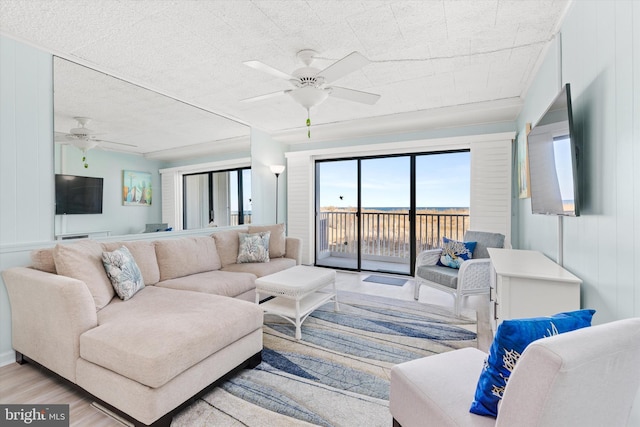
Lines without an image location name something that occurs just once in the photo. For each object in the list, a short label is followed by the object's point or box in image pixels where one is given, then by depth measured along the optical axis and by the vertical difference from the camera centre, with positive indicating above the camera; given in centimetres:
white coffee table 253 -70
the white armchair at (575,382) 69 -43
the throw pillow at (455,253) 336 -47
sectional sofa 143 -67
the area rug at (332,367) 159 -109
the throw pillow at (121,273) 217 -46
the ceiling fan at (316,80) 203 +103
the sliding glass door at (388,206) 464 +11
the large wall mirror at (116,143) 250 +72
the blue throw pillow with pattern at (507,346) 89 -41
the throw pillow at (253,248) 364 -45
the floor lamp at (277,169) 494 +74
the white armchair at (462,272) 301 -65
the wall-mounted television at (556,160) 158 +33
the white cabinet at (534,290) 166 -46
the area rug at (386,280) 427 -102
